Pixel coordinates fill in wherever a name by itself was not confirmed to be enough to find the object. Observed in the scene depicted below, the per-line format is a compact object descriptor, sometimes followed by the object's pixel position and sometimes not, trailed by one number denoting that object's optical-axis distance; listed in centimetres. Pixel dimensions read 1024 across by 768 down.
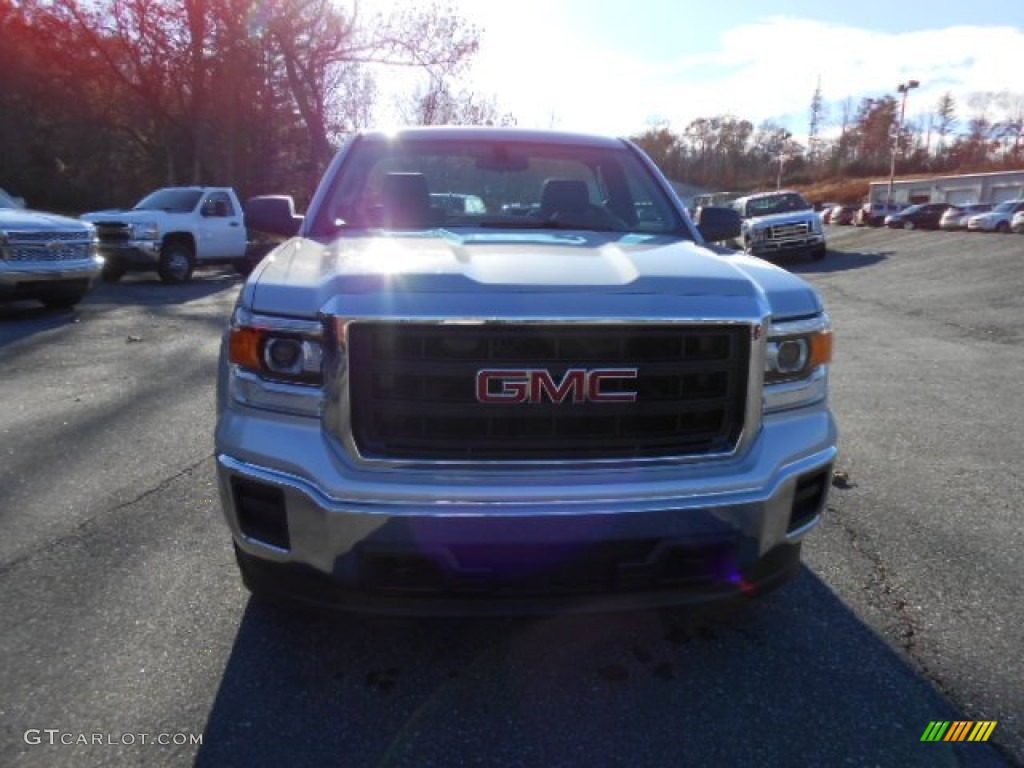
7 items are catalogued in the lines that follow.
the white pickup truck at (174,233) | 1489
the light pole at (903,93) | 6500
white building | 6178
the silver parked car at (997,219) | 3369
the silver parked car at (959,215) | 3859
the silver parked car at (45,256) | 952
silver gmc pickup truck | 219
